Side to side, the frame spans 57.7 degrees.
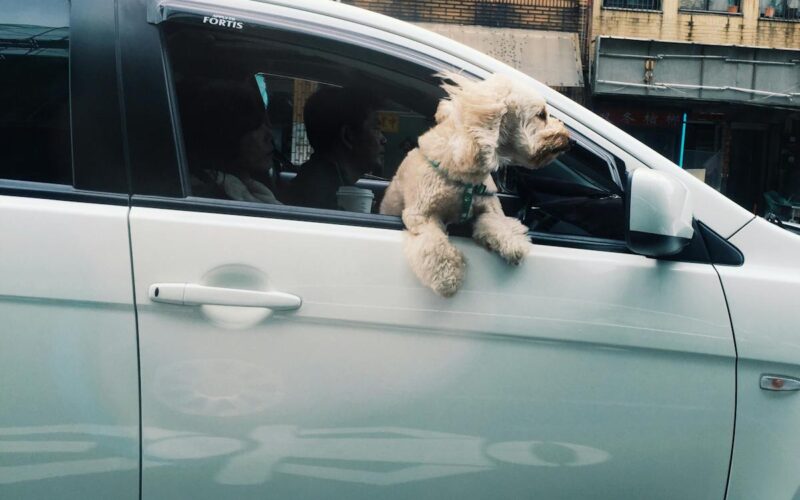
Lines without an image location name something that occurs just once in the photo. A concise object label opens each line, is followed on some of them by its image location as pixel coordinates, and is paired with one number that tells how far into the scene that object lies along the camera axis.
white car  1.72
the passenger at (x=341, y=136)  2.70
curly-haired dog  1.79
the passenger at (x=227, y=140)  1.98
